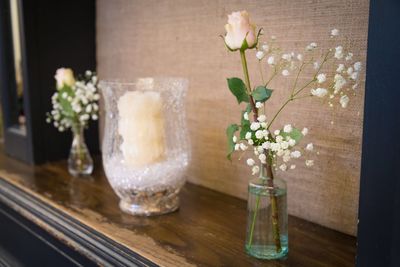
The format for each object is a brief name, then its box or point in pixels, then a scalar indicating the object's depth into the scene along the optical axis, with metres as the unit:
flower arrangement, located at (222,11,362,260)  0.51
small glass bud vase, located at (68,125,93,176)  0.98
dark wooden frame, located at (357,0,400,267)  0.40
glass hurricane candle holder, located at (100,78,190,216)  0.72
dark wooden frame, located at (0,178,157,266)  0.63
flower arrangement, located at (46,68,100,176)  0.94
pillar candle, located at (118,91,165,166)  0.71
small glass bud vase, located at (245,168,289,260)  0.57
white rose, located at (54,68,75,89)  0.95
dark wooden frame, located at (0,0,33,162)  1.10
